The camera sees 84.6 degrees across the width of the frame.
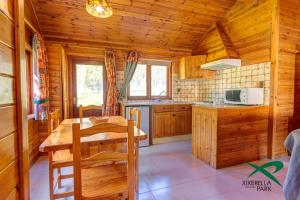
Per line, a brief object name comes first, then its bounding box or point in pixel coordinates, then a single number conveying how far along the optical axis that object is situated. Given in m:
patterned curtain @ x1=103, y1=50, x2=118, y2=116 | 3.64
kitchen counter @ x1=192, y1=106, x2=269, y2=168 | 2.52
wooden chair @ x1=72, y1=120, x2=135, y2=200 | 1.12
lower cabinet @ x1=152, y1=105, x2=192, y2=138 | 3.70
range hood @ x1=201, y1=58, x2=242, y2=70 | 3.22
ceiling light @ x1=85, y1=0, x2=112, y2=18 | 1.70
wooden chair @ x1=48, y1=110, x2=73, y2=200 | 1.71
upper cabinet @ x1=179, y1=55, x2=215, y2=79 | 4.05
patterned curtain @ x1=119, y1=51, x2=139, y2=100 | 3.83
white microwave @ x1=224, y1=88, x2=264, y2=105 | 2.93
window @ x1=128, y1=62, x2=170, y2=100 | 4.16
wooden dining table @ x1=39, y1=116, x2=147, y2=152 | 1.34
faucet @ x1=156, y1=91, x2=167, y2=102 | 4.35
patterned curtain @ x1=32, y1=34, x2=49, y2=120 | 2.74
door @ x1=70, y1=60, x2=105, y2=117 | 3.63
